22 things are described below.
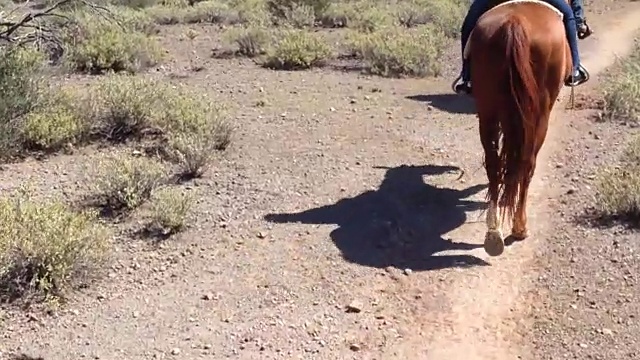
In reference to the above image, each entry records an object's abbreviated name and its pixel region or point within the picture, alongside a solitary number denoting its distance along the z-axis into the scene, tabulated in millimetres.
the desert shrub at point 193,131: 7762
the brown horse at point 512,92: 5953
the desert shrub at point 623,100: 9609
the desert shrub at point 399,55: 12648
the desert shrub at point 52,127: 8227
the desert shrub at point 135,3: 19562
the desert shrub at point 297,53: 12758
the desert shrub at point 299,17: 16609
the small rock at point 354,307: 5508
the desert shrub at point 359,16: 16328
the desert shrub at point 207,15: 17683
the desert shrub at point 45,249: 5484
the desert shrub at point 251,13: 16297
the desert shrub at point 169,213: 6562
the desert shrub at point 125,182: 6938
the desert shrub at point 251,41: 13930
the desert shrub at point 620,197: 6617
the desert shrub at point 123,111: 8875
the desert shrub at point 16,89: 8125
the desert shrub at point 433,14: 16406
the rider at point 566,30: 6922
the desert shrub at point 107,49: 12125
